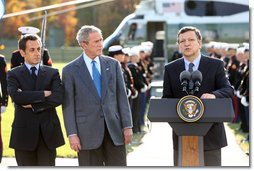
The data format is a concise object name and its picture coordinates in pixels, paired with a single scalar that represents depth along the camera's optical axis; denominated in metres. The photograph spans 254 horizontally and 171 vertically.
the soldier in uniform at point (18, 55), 11.72
